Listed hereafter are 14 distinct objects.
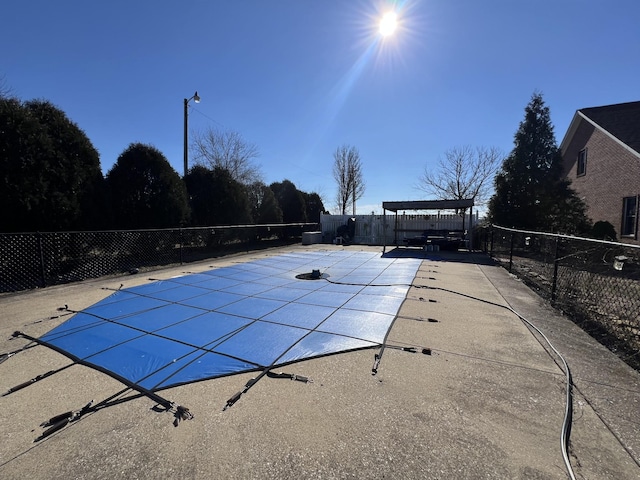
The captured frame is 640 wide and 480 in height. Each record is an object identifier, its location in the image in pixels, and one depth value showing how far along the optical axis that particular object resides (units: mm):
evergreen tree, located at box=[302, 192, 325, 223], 20641
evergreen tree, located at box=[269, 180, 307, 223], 17969
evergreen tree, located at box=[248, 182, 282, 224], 15102
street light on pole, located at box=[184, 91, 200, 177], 12097
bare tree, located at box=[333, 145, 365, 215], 27469
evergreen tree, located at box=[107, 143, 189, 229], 8031
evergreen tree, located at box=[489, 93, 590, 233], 12008
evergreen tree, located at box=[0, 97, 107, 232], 5391
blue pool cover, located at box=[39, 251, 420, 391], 2666
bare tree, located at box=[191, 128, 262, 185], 18484
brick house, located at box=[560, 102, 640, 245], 10414
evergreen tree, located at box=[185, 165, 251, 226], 10828
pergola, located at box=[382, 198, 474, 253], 12160
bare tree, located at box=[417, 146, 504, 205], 22031
